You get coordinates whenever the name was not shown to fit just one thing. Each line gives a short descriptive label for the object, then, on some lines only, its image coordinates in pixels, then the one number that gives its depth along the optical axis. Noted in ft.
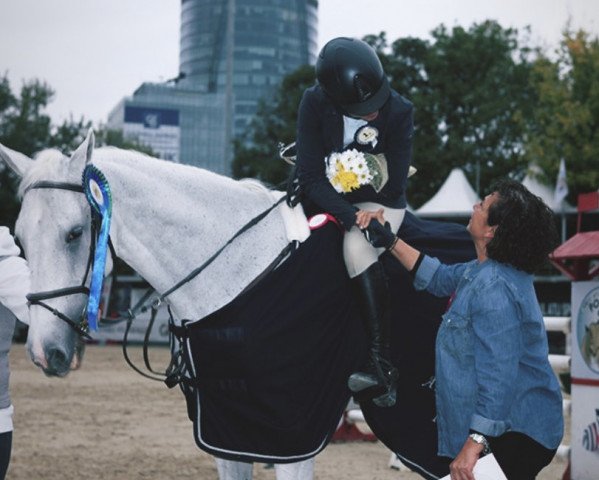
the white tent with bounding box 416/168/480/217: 82.48
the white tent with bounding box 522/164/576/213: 91.20
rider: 12.75
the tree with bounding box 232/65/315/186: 122.62
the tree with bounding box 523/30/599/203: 92.89
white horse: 11.79
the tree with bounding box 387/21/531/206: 112.06
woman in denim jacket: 10.21
